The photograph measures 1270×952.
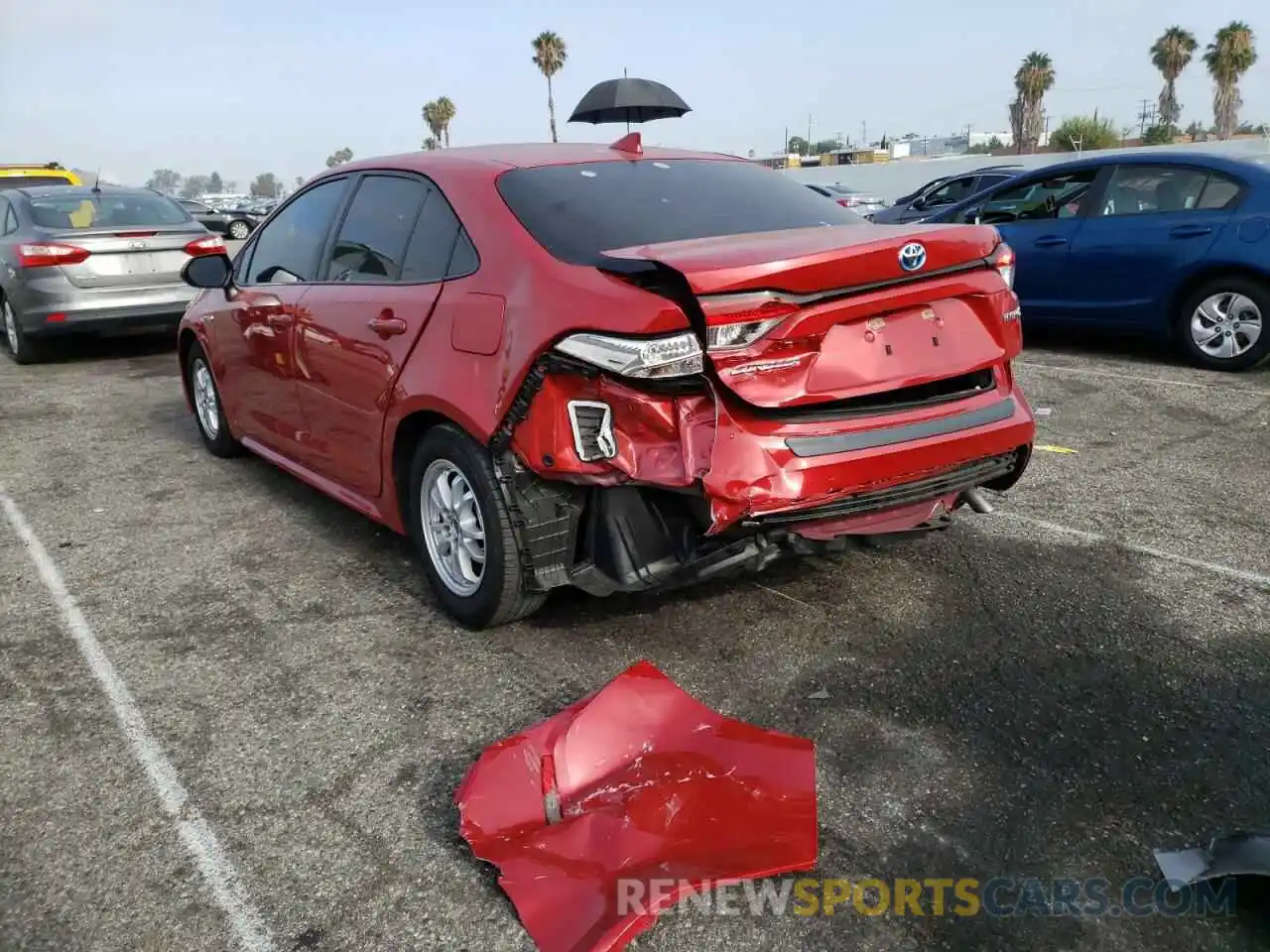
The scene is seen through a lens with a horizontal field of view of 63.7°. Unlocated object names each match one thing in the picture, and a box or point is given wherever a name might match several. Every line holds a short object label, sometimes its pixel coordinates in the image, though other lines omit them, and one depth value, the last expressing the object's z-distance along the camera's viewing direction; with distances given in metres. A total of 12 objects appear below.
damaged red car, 2.76
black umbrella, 12.07
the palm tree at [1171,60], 50.66
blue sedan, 6.98
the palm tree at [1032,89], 53.94
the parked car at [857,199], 21.94
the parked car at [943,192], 14.38
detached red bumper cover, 2.19
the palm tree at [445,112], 76.69
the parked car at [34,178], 13.87
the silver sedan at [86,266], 8.54
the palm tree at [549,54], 58.78
